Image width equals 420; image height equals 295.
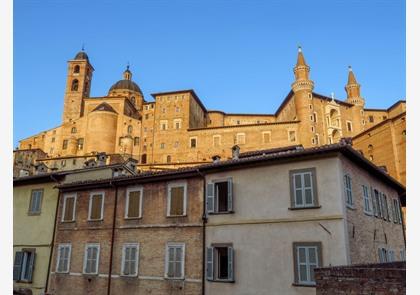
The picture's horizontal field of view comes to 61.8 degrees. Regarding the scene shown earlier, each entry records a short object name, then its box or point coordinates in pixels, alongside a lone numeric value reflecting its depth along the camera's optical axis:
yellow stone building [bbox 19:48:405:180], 59.75
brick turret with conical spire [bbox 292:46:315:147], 58.62
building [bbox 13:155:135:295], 18.75
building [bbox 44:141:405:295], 12.50
